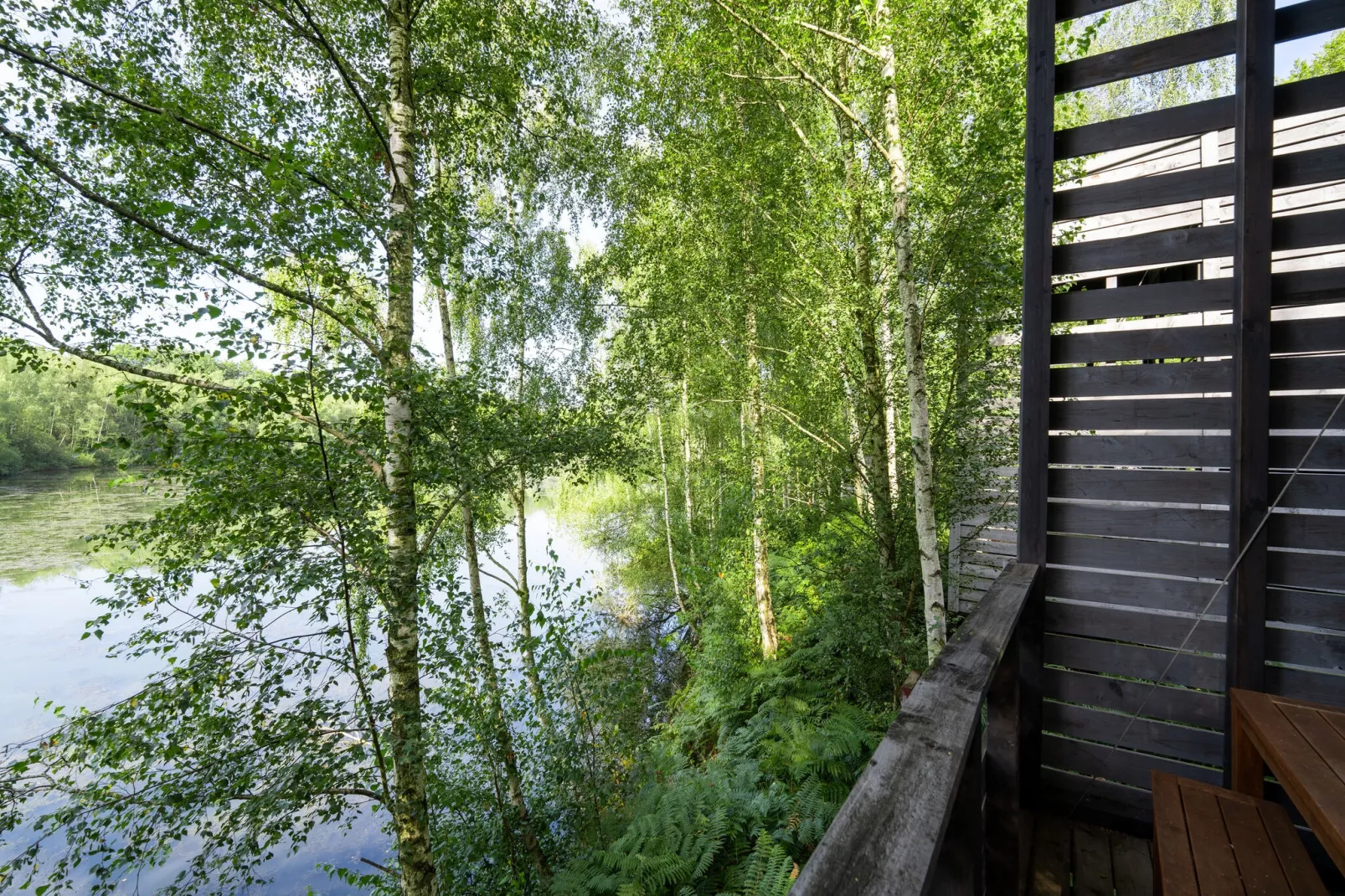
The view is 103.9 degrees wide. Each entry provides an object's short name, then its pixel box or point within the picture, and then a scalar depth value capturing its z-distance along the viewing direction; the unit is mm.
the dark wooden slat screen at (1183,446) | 1706
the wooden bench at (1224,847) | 1143
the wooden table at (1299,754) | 1007
